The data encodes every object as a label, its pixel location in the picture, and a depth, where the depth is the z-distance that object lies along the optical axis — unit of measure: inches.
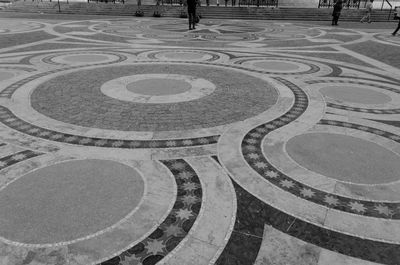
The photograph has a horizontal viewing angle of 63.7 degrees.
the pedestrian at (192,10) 794.8
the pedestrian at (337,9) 1024.6
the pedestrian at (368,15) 1146.8
